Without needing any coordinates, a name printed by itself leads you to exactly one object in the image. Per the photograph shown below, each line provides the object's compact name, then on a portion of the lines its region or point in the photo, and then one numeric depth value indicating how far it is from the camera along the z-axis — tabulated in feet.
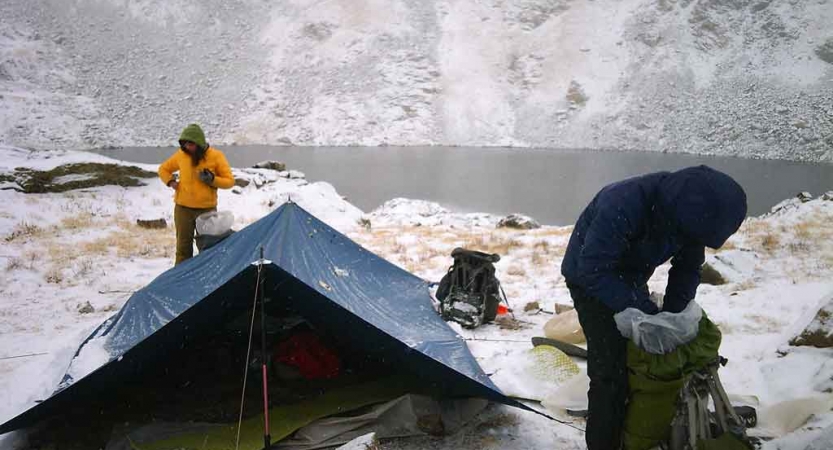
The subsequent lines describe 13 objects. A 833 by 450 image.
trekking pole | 8.70
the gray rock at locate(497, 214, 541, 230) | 45.83
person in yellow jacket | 15.05
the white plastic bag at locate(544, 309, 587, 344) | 13.50
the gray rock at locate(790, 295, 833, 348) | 9.89
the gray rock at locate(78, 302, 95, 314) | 16.22
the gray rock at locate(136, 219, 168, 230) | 31.71
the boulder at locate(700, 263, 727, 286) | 17.81
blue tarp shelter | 9.29
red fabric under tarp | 11.71
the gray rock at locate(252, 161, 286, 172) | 56.49
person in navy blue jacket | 5.83
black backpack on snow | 14.87
